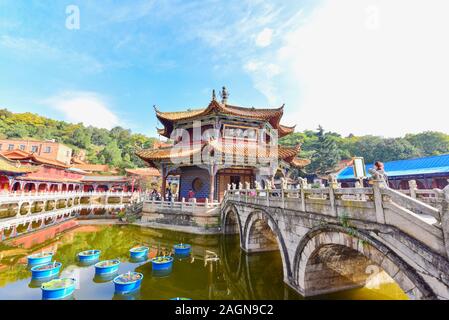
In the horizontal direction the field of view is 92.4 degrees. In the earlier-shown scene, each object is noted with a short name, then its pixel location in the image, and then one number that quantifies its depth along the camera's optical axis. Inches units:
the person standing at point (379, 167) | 240.5
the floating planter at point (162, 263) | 427.9
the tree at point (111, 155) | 2864.2
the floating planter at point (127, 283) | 337.7
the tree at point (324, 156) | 1651.1
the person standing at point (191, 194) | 811.4
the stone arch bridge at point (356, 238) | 140.6
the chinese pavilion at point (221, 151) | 741.3
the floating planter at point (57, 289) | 312.2
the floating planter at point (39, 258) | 457.2
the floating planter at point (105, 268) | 405.7
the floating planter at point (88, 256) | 478.9
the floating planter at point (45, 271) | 389.4
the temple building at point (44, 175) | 1157.7
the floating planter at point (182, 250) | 525.7
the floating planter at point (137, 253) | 499.5
